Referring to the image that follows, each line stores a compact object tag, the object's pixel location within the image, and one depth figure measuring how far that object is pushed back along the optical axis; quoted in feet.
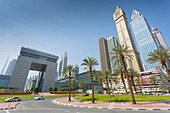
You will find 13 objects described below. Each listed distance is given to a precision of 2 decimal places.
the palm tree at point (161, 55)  88.48
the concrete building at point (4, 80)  447.42
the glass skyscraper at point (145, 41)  552.00
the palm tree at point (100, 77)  171.63
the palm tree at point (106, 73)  156.38
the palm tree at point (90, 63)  88.45
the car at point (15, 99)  94.17
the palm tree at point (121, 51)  77.69
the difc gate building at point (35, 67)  247.91
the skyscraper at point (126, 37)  496.23
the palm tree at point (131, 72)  159.36
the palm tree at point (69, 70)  106.63
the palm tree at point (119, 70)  144.07
